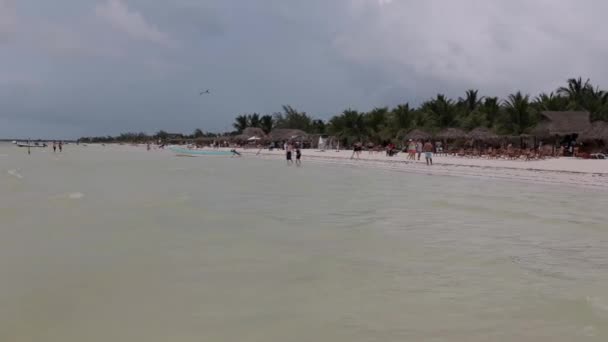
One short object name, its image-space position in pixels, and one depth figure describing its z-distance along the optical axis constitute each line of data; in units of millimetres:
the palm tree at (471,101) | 48938
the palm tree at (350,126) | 52438
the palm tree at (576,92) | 37262
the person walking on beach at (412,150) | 30047
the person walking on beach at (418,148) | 29541
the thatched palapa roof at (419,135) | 39500
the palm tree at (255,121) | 80375
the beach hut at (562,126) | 30750
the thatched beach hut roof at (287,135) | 61750
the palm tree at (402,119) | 46159
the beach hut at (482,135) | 34894
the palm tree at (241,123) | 83188
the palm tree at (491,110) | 41594
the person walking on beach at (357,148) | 35750
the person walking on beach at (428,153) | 25170
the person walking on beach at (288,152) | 32084
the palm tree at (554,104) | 37812
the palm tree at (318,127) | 69338
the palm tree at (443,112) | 43719
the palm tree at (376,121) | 49691
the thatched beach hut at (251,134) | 70438
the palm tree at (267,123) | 79625
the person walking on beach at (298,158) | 30711
